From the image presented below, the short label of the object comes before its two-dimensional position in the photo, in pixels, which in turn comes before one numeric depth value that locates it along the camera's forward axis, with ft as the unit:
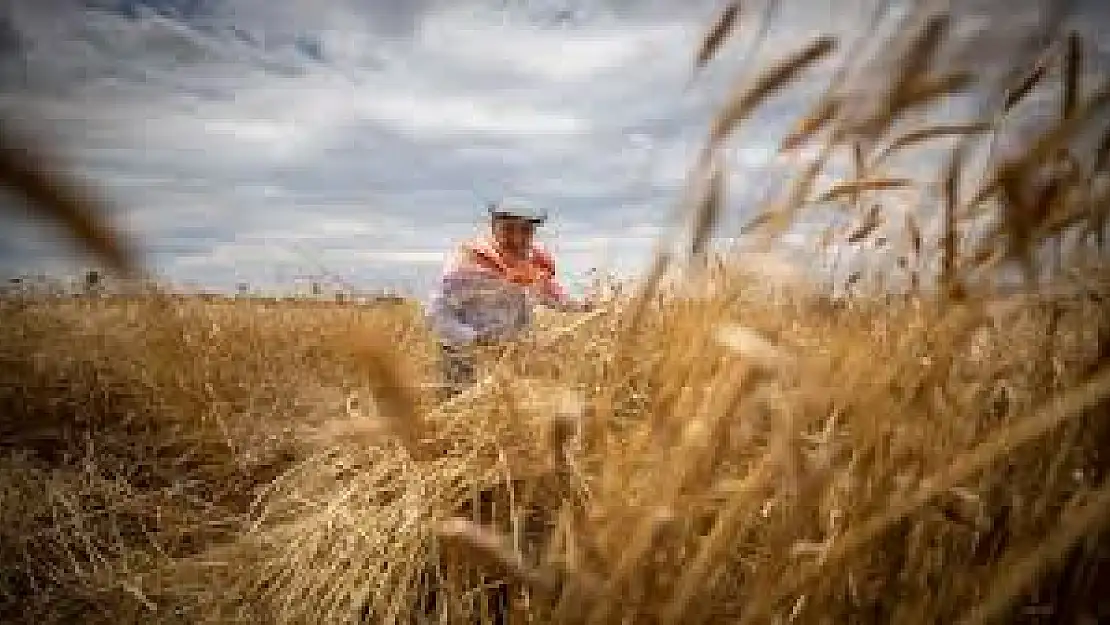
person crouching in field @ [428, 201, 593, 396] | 13.30
